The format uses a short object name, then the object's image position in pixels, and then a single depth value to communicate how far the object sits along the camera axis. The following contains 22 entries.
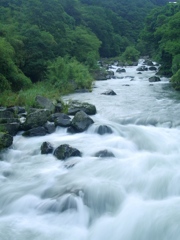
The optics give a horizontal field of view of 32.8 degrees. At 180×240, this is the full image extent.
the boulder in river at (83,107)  15.95
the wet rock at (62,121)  13.45
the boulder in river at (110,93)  22.74
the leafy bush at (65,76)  23.16
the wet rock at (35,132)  12.59
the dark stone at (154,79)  29.30
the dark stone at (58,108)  15.85
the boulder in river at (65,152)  10.23
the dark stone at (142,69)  41.65
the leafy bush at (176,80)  23.83
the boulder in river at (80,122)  13.24
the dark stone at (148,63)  48.47
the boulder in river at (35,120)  12.99
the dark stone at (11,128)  12.46
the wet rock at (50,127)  13.03
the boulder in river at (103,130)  13.21
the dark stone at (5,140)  11.11
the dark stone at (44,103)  15.35
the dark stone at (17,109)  14.37
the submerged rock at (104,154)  10.56
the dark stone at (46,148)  10.84
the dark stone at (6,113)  13.60
